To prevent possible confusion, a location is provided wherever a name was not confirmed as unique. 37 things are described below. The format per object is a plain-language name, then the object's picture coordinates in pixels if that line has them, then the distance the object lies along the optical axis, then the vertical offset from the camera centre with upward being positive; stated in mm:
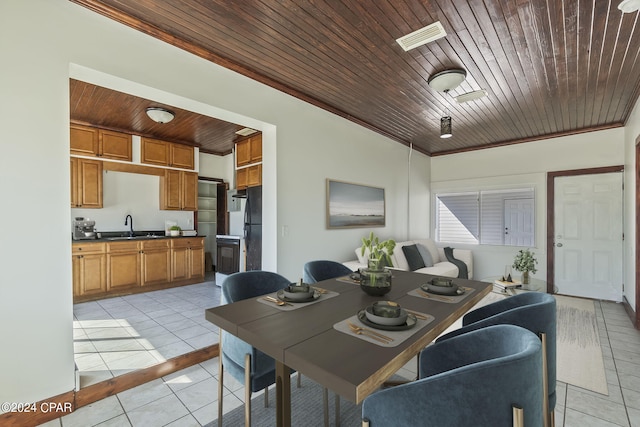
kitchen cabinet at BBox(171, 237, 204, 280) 4965 -808
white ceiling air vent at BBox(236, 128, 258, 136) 4379 +1261
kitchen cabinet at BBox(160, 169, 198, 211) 5129 +410
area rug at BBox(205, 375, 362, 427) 1774 -1300
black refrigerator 3838 -207
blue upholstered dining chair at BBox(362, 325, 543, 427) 817 -552
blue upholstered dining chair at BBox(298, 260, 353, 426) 2375 -502
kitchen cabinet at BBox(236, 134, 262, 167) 4074 +912
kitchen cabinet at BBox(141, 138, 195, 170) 4805 +1033
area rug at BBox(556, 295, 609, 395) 2260 -1323
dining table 871 -471
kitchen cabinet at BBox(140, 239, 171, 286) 4609 -793
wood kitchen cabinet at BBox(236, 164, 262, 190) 4039 +527
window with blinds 5113 -117
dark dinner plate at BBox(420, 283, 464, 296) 1645 -454
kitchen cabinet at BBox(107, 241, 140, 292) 4281 -791
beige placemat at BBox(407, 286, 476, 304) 1543 -475
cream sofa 3939 -774
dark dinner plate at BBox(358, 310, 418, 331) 1126 -452
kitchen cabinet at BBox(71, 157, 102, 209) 4277 +462
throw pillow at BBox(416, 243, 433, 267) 4687 -720
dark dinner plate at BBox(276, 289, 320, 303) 1503 -458
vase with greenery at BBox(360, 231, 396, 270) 1765 -274
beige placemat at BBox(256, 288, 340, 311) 1439 -472
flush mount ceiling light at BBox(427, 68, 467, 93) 2693 +1261
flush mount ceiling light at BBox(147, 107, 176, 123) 3588 +1248
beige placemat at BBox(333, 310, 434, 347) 1032 -464
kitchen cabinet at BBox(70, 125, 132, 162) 4176 +1064
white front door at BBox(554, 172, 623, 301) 4320 -395
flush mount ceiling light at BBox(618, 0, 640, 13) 1795 +1293
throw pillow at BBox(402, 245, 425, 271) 4426 -717
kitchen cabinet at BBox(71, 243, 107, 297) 4000 -795
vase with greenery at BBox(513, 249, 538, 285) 3558 -674
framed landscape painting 3828 +96
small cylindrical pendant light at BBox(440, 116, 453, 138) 3753 +1103
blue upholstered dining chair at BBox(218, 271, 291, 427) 1461 -762
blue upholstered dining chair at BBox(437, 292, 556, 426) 1345 -542
